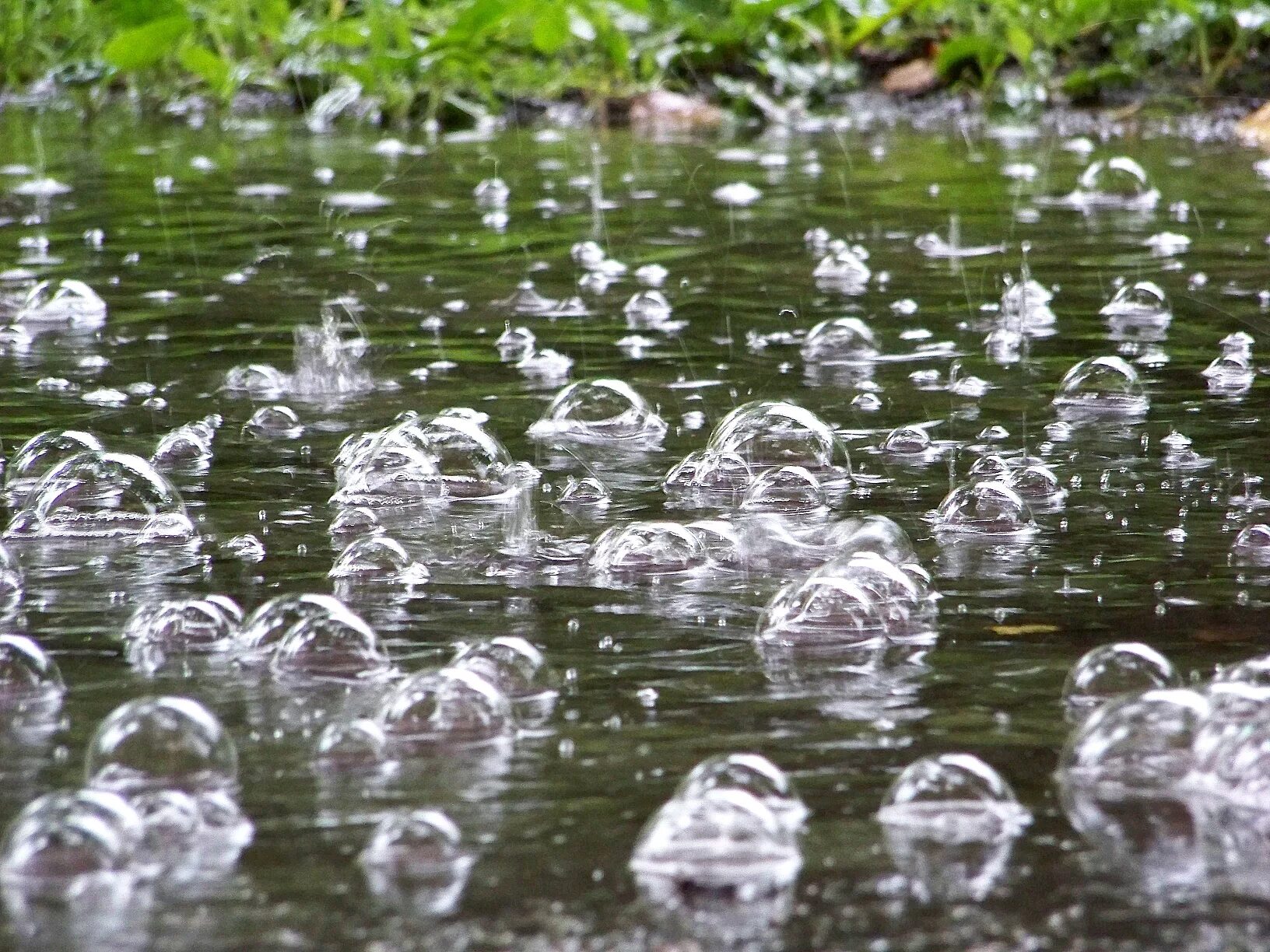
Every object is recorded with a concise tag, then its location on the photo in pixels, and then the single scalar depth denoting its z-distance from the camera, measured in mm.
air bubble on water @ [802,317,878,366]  10477
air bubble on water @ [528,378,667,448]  8930
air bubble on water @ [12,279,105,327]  11797
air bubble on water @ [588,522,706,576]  6781
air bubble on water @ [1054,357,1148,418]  9195
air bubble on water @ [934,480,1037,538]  7211
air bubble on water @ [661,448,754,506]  7863
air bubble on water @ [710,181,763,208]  16141
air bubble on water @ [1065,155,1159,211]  15977
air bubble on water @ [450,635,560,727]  5461
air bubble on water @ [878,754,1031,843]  4531
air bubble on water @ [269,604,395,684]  5660
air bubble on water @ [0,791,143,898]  4223
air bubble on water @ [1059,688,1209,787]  4812
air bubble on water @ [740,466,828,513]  7598
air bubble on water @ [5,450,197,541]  7328
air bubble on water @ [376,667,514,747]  5117
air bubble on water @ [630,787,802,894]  4254
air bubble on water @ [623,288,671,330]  11535
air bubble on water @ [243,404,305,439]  8984
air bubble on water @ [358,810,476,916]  4203
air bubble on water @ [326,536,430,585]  6672
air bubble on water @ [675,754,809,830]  4441
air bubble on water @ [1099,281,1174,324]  11406
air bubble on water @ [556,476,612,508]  7719
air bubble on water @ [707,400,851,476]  7984
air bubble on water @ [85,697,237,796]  4695
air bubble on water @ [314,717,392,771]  4992
